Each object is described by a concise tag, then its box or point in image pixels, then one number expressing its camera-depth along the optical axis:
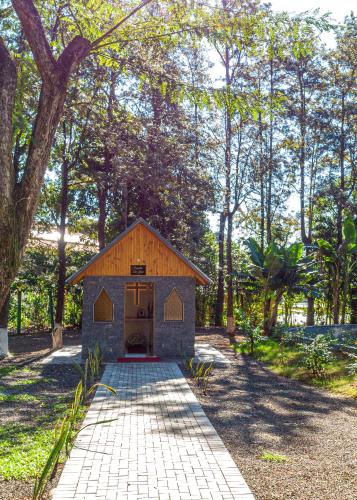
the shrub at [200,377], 11.57
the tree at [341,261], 20.31
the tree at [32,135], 3.46
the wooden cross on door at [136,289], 18.44
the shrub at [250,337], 17.06
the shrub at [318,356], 12.88
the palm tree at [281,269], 19.59
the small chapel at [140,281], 16.36
